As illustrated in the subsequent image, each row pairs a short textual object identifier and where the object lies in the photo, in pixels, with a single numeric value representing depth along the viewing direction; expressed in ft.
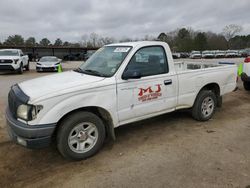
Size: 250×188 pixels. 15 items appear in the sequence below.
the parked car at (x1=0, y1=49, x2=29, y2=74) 52.19
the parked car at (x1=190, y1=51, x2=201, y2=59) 159.76
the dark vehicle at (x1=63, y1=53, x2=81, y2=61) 161.25
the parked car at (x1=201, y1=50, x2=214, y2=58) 160.35
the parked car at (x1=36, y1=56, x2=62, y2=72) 58.80
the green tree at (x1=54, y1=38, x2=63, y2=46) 284.45
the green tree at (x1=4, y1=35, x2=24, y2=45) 225.76
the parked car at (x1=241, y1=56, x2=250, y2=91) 24.48
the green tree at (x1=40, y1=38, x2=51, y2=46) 270.57
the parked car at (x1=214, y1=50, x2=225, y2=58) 163.69
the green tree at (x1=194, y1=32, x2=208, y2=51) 230.89
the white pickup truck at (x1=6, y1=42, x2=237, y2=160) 10.35
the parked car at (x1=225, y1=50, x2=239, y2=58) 164.99
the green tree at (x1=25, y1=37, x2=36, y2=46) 235.69
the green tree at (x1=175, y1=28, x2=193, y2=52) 230.89
